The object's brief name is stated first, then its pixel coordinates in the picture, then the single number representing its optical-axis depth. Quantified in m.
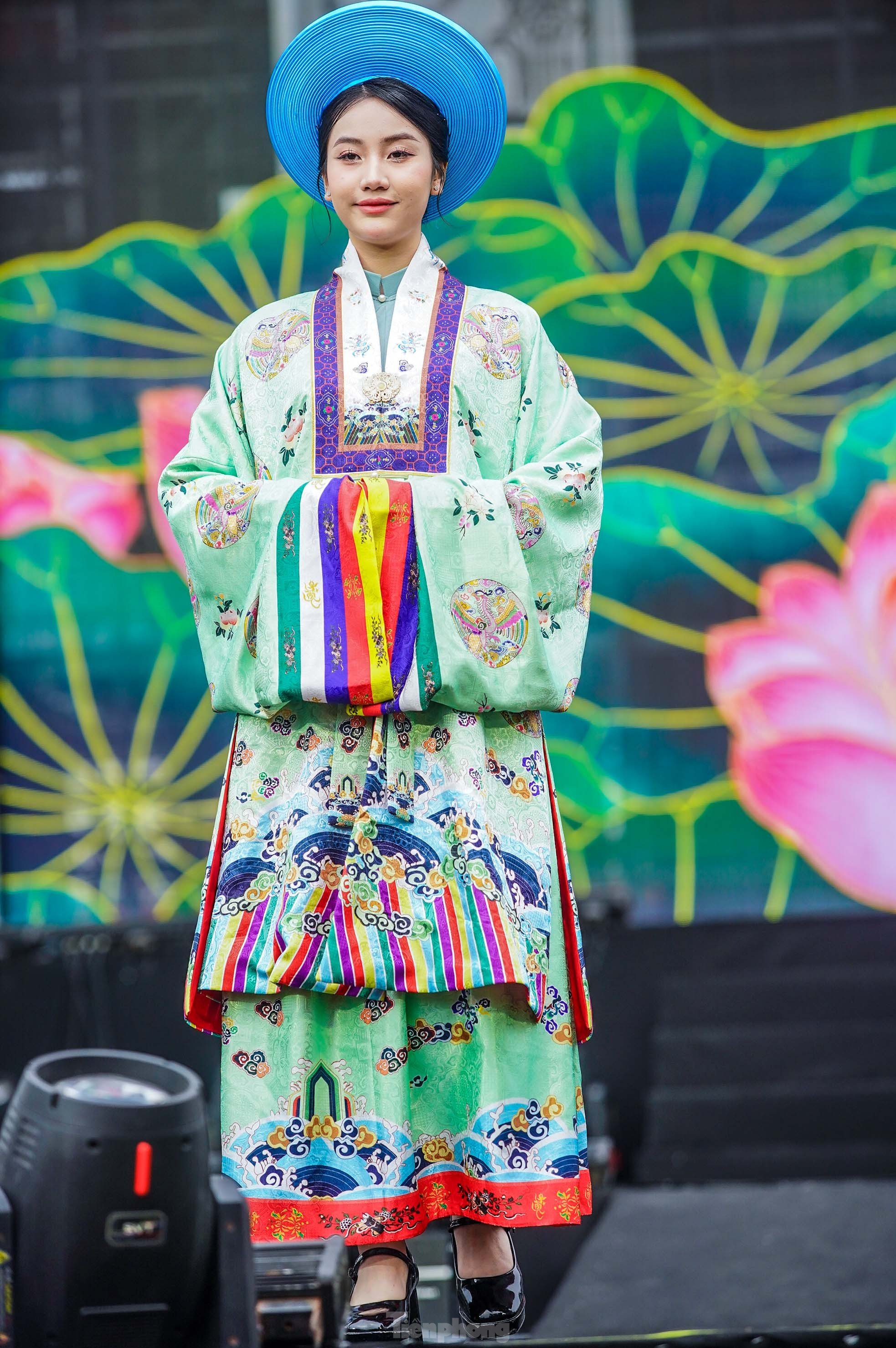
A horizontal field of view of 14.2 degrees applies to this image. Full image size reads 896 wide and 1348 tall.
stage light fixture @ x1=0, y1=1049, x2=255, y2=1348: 4.41
